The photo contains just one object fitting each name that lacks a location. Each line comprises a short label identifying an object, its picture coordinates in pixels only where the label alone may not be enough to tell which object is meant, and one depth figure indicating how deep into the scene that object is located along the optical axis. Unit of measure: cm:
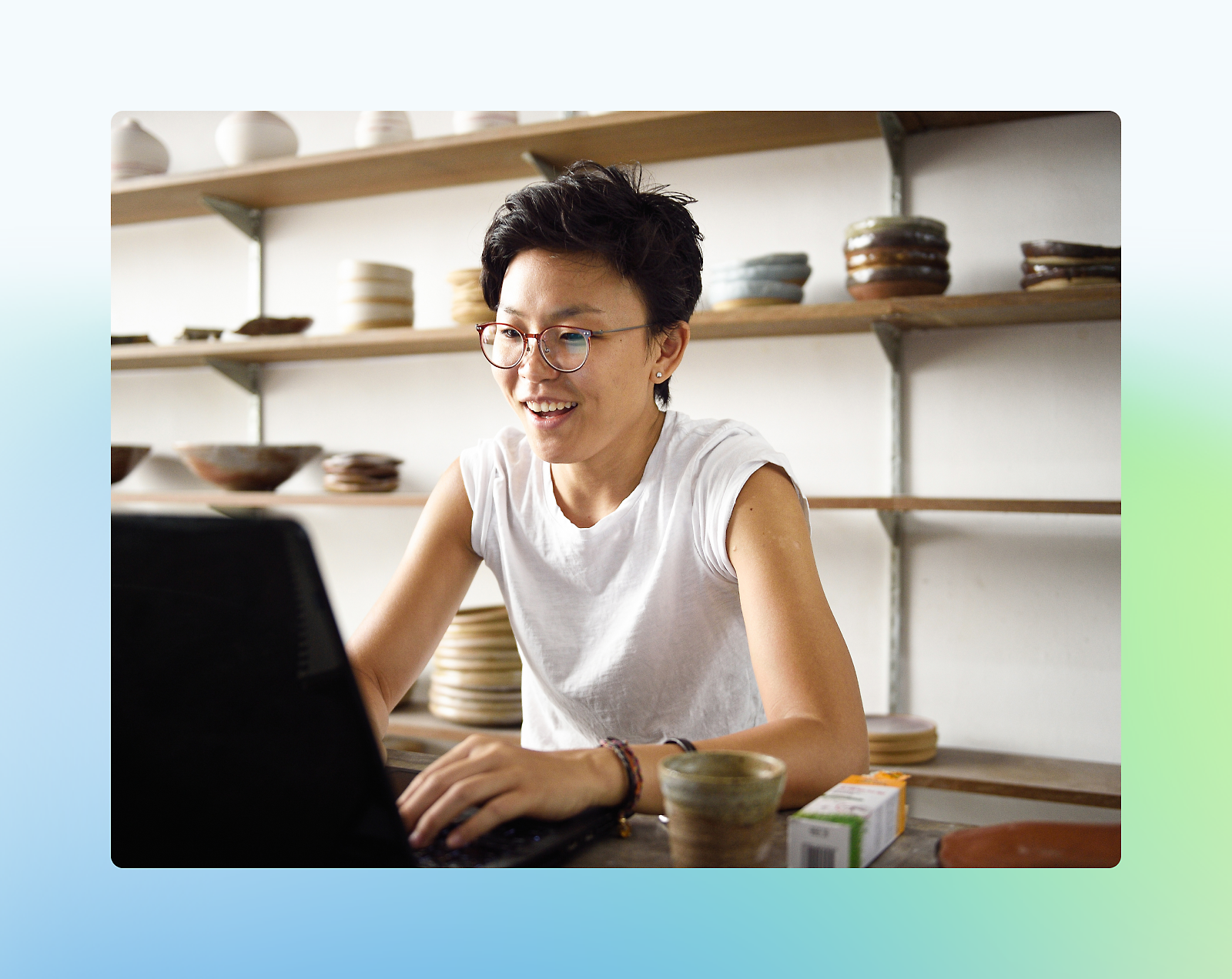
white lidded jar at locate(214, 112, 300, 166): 218
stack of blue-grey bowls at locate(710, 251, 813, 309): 174
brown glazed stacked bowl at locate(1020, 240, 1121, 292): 154
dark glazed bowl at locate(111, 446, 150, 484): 234
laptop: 51
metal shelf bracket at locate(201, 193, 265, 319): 239
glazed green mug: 55
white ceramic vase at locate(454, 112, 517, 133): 196
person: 101
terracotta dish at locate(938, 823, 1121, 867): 63
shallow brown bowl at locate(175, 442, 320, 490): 217
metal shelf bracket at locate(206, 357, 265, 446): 240
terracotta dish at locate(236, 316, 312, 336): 217
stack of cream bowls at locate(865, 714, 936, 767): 167
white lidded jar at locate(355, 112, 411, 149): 208
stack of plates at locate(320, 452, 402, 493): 212
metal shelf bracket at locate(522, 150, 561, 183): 197
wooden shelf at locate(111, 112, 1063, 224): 180
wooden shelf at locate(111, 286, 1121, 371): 159
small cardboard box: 59
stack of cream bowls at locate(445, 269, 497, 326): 194
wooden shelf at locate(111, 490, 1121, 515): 157
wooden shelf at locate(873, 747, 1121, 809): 157
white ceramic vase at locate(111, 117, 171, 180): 229
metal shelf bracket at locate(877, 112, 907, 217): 175
